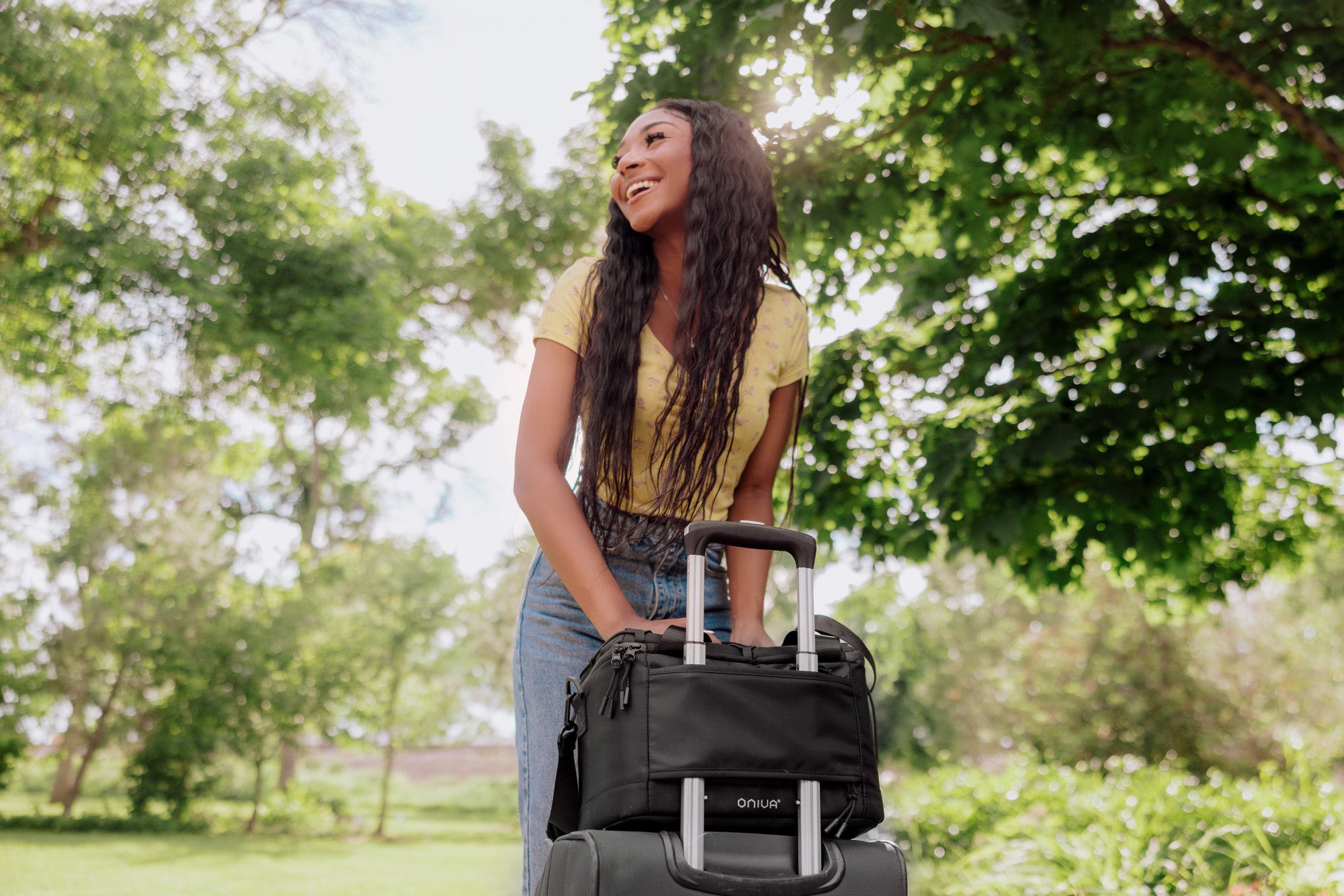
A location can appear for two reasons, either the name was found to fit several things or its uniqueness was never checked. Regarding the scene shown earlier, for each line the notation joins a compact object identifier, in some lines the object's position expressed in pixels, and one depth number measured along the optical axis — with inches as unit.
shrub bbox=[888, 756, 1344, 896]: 221.3
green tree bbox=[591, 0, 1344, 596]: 168.9
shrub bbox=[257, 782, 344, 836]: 629.0
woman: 66.9
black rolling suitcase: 52.0
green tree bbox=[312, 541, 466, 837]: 627.2
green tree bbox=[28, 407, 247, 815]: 574.9
